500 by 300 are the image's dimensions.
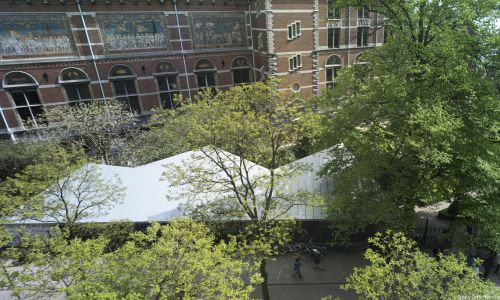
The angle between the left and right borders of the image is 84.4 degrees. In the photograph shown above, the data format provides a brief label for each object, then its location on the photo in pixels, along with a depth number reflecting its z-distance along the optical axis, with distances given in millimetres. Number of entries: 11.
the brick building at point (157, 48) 20641
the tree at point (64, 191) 11578
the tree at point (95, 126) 19891
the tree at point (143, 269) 6898
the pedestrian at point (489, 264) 11445
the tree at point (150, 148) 19594
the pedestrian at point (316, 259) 12914
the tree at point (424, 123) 9234
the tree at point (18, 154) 18875
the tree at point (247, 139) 9883
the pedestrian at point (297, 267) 12383
